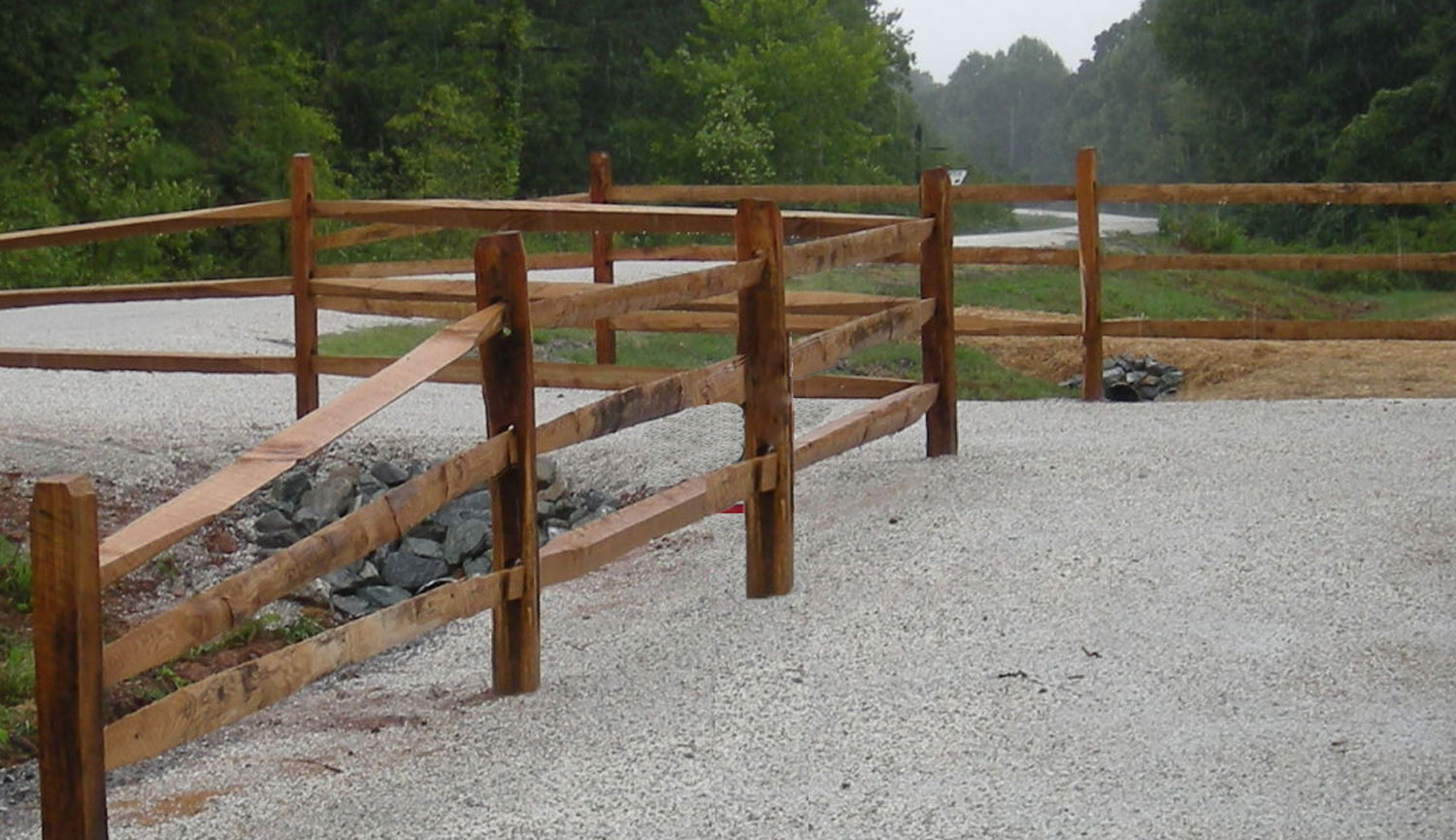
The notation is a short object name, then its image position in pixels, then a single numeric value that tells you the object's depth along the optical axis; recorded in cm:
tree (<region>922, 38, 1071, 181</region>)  14612
